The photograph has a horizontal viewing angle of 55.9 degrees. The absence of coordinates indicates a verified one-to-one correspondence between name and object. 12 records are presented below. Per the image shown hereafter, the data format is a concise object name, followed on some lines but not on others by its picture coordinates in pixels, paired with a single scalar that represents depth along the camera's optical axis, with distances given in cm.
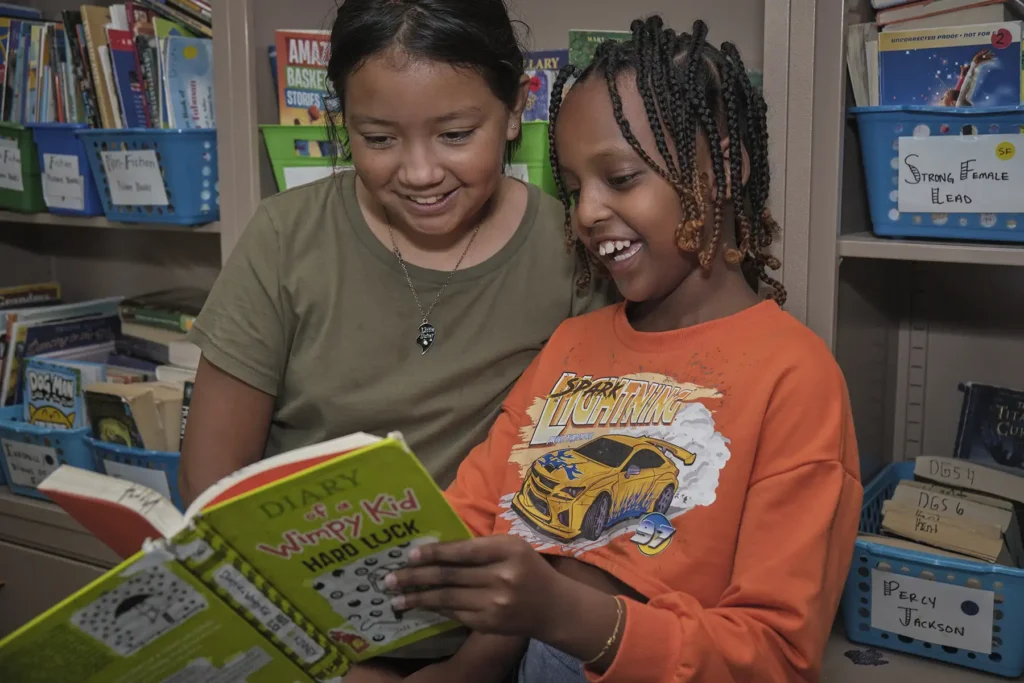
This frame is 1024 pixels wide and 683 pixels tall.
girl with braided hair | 84
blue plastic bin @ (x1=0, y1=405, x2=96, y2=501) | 173
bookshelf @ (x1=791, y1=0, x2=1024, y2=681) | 112
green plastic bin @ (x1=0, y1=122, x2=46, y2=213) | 185
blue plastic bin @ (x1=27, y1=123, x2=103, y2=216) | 177
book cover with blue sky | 105
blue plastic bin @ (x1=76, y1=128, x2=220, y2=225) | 161
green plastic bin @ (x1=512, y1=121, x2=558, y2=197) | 138
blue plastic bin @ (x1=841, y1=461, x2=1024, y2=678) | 108
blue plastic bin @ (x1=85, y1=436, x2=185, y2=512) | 157
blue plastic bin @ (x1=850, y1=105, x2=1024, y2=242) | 105
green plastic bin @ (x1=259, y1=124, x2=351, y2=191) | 150
